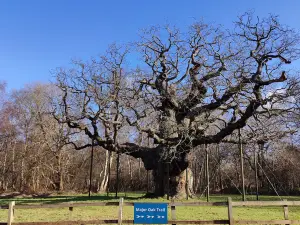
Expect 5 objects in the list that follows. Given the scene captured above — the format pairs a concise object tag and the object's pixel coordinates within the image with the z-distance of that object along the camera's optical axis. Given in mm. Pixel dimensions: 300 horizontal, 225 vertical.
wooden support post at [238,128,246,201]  13976
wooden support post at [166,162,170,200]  14067
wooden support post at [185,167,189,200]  14968
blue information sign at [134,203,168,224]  6159
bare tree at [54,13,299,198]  13165
